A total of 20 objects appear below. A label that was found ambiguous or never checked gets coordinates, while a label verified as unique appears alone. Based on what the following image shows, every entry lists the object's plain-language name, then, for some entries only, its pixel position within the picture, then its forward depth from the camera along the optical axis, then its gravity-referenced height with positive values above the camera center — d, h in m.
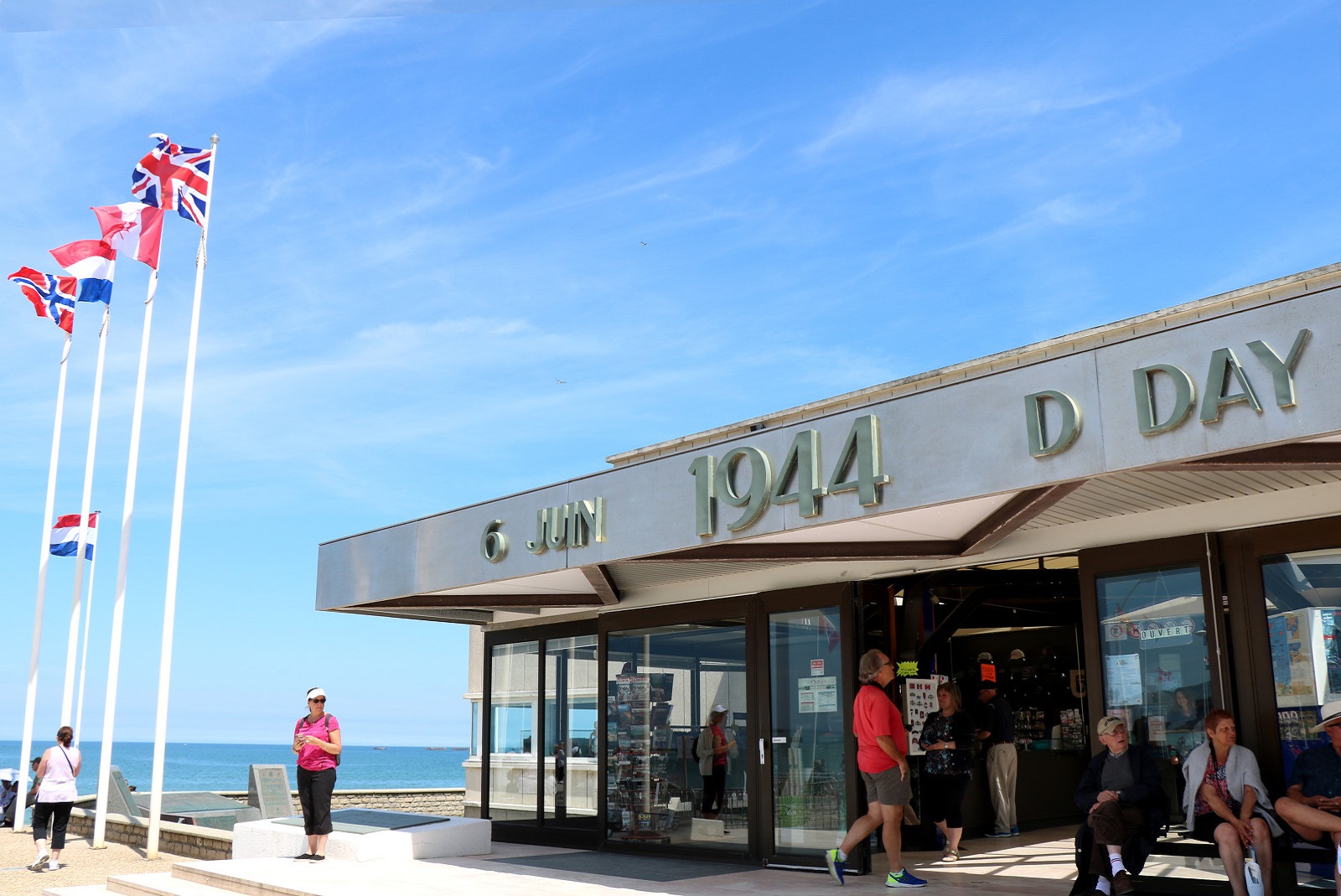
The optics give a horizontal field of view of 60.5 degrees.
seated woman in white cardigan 6.20 -0.54
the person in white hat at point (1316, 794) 6.00 -0.49
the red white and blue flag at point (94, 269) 17.91 +6.66
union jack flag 15.98 +7.16
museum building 5.39 +0.98
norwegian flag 18.61 +6.60
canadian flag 16.38 +6.90
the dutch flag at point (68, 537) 19.83 +2.85
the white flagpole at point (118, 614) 14.95 +1.22
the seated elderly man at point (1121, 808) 6.65 -0.61
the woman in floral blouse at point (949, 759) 9.30 -0.46
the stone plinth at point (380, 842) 9.90 -1.20
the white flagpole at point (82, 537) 18.36 +2.81
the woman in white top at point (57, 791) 11.95 -0.87
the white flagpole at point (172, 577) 13.62 +1.60
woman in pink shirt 9.24 -0.44
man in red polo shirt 7.88 -0.43
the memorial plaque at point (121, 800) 16.11 -1.30
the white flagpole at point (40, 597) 18.64 +1.84
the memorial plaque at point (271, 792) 14.64 -1.10
